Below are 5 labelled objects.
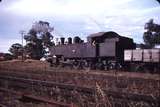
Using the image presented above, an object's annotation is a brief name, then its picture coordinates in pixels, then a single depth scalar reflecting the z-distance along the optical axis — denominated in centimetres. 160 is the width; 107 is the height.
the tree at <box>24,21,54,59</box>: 5202
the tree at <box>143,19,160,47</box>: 4106
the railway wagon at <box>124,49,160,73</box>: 2069
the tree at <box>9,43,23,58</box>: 5451
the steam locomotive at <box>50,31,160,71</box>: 2258
